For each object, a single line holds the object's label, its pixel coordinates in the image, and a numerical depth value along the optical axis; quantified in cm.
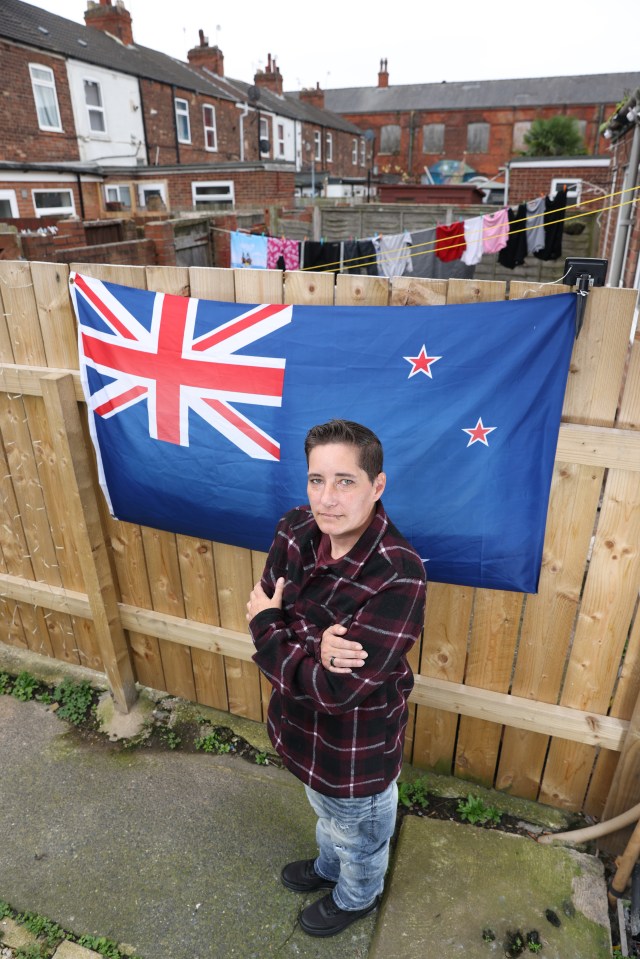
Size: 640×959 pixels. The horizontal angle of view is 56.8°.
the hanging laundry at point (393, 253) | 1095
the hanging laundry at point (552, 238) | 1009
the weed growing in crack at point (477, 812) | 287
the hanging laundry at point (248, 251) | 1077
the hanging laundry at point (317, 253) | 1055
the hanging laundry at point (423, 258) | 1128
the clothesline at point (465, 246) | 1020
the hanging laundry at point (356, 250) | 1058
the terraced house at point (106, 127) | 1795
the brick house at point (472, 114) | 4306
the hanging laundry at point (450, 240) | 1036
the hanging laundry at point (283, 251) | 1060
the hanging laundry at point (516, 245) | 1033
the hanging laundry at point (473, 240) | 1024
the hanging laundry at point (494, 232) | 1008
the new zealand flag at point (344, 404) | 213
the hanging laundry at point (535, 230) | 1009
